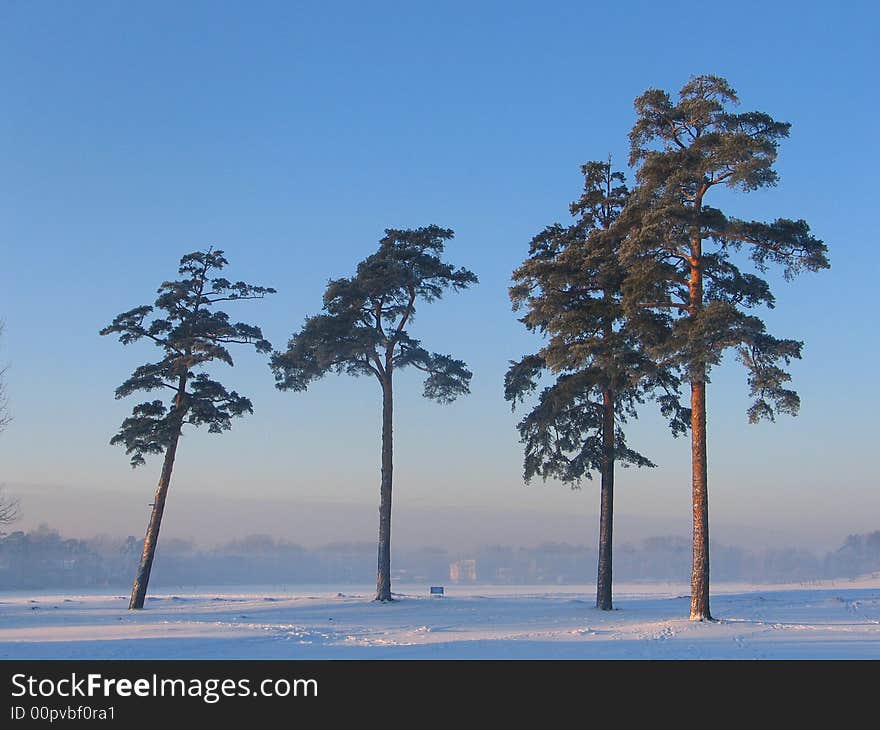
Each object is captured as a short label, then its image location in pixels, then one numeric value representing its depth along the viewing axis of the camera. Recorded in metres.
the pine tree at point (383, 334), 36.72
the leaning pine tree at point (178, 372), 36.34
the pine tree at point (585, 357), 30.91
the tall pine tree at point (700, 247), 25.78
